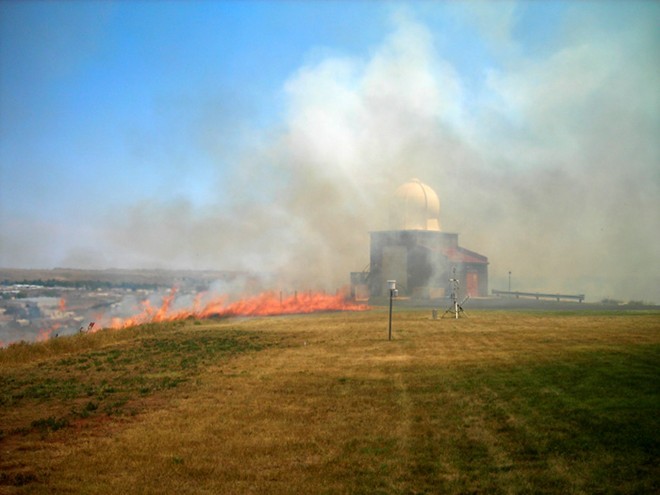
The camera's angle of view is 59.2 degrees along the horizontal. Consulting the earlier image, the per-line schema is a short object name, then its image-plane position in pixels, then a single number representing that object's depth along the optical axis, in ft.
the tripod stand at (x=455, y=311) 124.57
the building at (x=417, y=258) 196.44
